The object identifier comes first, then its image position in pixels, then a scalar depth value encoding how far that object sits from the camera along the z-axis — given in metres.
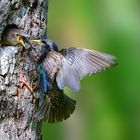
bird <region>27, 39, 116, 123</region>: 10.12
